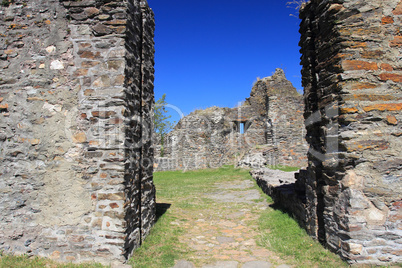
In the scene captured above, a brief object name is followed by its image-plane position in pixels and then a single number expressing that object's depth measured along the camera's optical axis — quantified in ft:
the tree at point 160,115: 108.80
